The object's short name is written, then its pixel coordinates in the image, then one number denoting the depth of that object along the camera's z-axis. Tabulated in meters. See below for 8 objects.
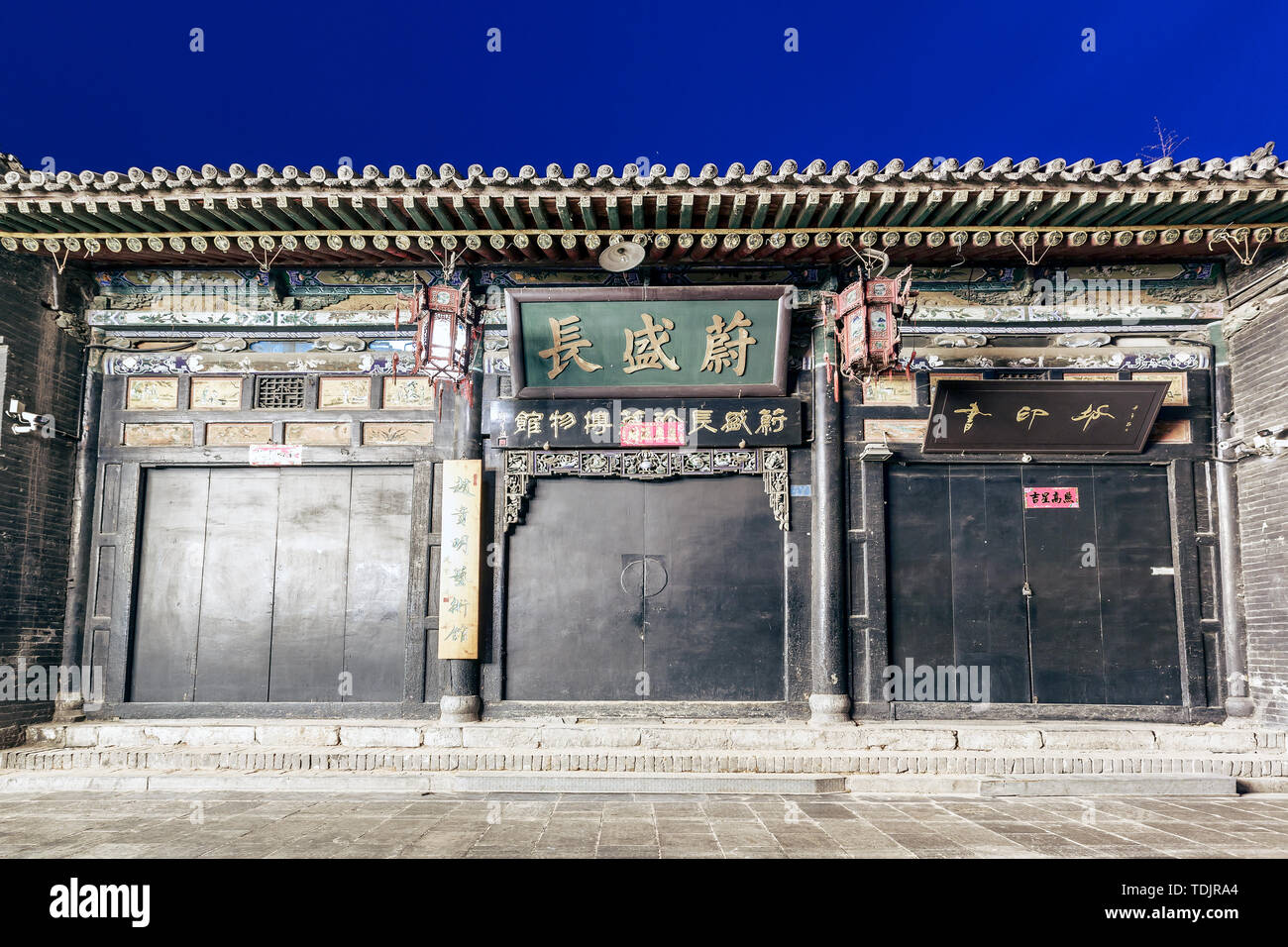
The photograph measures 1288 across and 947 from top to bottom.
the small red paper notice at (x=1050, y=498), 6.98
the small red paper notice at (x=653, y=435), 7.01
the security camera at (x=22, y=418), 6.61
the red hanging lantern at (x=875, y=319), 6.30
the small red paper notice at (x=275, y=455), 7.11
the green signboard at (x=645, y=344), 6.93
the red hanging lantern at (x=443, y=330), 6.44
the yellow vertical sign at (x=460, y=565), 6.72
